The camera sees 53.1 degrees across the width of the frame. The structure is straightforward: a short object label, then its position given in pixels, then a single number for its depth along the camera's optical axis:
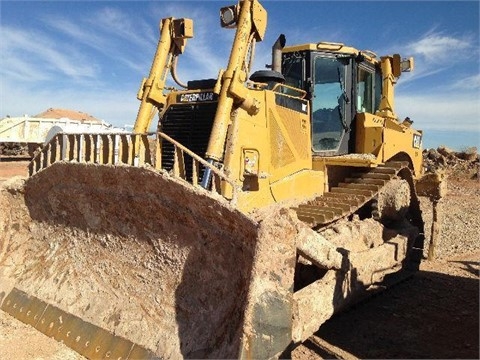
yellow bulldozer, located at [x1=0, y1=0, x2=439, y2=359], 3.36
